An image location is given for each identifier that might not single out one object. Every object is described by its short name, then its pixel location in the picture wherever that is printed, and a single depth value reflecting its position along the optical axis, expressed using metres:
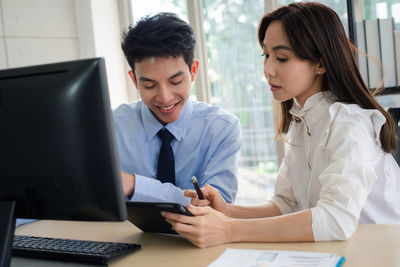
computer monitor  0.84
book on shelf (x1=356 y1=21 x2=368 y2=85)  1.92
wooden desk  0.93
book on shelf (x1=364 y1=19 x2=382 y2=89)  1.90
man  1.68
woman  1.08
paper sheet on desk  0.90
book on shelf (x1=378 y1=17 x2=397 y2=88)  1.89
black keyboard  1.02
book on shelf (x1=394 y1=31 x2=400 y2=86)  1.87
